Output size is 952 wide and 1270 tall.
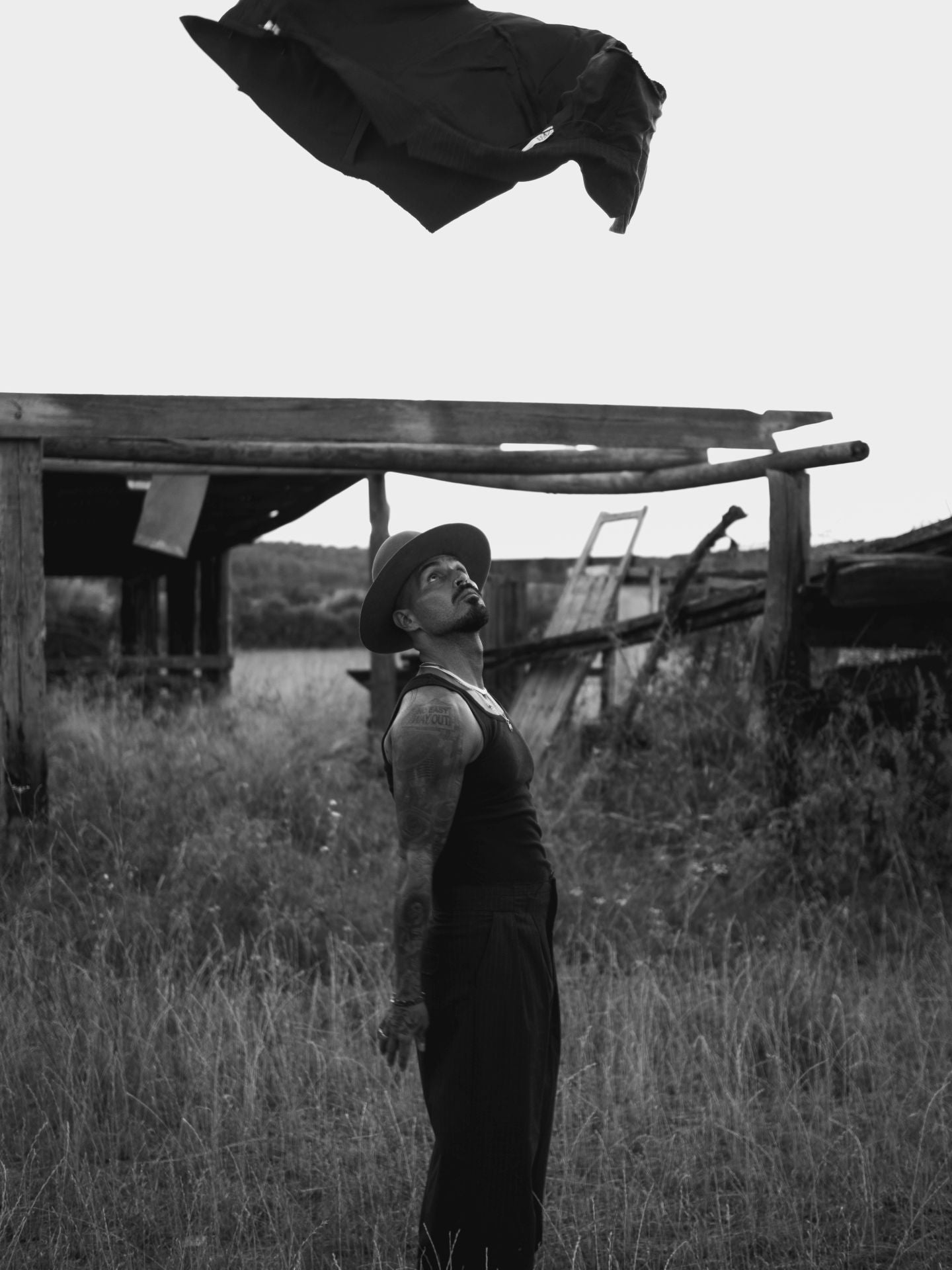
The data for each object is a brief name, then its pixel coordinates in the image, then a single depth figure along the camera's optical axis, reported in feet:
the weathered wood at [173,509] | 32.86
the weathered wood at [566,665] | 35.94
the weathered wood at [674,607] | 31.81
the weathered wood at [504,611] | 40.60
